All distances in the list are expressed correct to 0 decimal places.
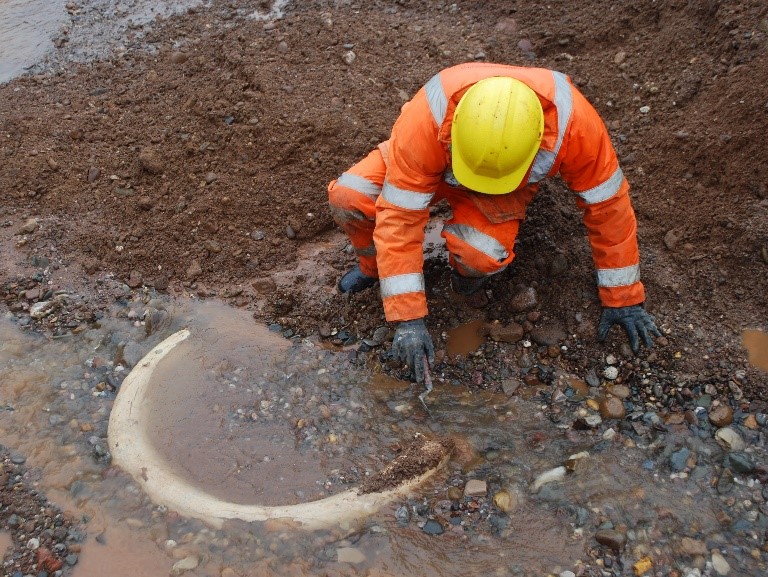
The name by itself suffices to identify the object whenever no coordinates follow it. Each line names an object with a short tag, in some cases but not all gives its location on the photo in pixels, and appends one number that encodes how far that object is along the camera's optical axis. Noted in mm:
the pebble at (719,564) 2475
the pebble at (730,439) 2869
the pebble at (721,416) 2957
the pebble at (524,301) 3512
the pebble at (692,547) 2535
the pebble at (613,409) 3062
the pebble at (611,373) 3246
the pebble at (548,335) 3422
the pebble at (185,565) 2674
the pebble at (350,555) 2658
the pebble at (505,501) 2771
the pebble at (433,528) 2727
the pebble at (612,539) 2564
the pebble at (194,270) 3947
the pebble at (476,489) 2812
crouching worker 2662
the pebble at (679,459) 2828
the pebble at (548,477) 2834
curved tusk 2828
